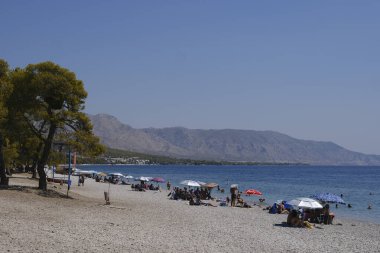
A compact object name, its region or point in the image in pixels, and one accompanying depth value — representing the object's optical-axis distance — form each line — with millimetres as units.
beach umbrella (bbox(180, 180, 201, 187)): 44750
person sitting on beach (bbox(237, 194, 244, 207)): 37562
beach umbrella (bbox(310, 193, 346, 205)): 30875
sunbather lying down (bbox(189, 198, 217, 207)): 36094
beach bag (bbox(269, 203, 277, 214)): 32541
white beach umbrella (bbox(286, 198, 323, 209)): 26531
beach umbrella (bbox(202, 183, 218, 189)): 45422
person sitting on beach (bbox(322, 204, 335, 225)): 28016
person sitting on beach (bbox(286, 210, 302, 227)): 24703
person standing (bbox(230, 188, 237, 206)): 36275
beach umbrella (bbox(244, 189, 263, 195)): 41178
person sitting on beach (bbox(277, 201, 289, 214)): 32250
